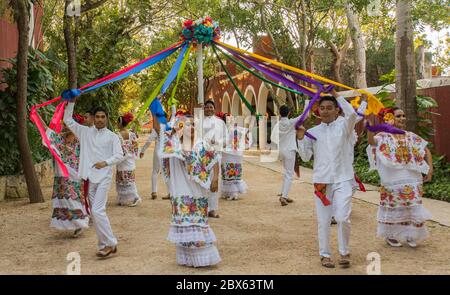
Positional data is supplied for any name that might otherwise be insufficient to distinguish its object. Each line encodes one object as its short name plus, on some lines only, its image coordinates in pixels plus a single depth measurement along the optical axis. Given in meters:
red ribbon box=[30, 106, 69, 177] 6.32
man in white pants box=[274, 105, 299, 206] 9.11
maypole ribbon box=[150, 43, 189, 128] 5.29
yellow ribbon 5.23
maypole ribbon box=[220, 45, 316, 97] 5.68
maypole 5.70
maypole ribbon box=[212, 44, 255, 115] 6.92
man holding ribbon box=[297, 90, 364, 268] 5.00
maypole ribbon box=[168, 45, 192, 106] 5.81
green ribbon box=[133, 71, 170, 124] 5.30
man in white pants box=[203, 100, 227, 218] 8.01
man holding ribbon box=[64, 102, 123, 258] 5.58
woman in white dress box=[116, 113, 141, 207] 9.42
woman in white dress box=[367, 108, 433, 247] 5.82
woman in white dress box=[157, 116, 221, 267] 5.05
